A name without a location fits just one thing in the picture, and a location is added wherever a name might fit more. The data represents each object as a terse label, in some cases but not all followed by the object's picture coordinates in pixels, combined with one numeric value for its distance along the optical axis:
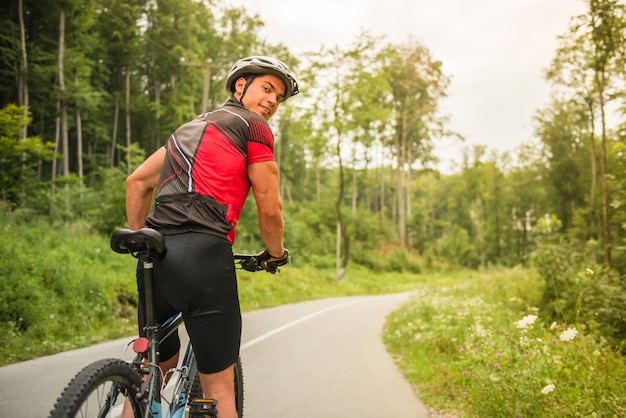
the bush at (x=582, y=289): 6.49
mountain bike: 1.92
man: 2.18
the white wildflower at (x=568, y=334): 3.71
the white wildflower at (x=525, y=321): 4.12
